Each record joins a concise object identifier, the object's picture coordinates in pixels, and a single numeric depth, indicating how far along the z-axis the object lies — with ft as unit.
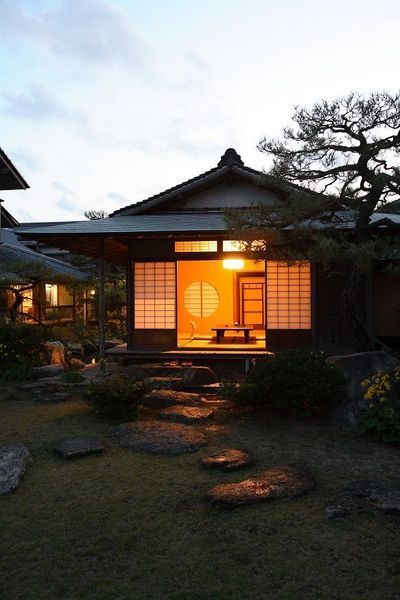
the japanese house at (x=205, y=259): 36.04
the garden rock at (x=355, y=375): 21.59
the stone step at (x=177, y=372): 30.70
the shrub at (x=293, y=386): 22.18
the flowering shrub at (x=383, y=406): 19.93
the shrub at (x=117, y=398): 22.88
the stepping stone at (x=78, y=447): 18.27
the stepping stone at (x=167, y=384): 29.66
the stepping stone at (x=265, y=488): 13.96
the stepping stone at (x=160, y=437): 18.93
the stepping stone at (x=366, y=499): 13.16
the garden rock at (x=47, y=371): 33.68
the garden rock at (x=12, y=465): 15.34
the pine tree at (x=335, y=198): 23.59
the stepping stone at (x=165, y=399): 25.08
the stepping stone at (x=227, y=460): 16.78
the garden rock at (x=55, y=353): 37.73
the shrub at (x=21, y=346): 35.17
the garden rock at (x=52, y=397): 27.78
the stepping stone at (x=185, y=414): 22.89
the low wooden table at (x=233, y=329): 41.83
